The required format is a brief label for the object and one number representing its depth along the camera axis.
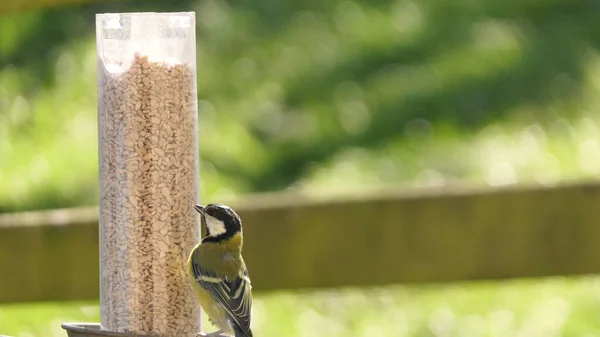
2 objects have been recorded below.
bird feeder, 5.59
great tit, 5.64
